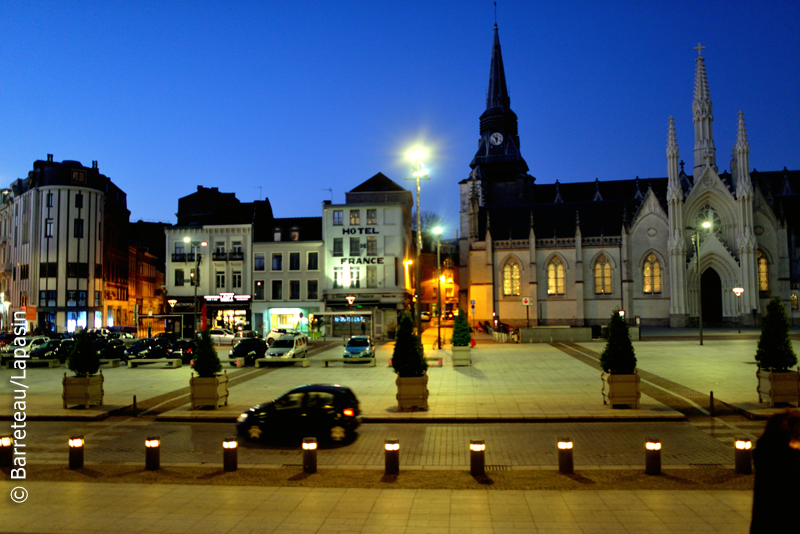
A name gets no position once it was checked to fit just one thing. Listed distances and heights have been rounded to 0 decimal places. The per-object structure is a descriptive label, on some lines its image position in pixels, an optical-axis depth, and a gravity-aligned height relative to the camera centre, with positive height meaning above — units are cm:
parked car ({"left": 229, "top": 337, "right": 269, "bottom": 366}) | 2877 -251
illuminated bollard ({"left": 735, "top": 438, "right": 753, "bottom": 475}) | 905 -256
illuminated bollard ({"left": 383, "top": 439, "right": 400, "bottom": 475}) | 930 -259
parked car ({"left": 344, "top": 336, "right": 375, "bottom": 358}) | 2871 -246
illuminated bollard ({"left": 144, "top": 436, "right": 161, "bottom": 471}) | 983 -266
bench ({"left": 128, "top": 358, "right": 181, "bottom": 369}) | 2750 -296
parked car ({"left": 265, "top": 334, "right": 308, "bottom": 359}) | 2894 -249
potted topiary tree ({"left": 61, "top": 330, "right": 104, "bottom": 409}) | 1600 -213
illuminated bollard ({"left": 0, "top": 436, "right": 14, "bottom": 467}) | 980 -255
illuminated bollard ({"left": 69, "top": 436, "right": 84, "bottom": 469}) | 988 -262
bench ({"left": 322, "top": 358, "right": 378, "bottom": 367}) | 2616 -280
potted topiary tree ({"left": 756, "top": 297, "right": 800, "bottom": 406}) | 1472 -167
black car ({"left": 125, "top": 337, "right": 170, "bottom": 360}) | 3078 -260
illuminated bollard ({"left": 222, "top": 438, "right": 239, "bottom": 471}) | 966 -261
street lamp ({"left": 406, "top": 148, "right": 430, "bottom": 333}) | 2241 +533
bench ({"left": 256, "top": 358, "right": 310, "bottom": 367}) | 2651 -285
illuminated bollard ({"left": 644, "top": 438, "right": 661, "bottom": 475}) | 913 -256
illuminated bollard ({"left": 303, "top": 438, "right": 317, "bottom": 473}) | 955 -261
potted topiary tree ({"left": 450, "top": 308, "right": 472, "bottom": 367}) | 2577 -203
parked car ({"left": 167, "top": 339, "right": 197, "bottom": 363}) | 3016 -261
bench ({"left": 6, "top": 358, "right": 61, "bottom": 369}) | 2819 -299
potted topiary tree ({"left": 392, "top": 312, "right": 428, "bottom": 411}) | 1523 -195
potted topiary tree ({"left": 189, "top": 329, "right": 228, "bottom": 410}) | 1559 -213
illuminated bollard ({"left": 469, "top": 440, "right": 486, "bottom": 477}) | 923 -257
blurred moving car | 1208 -248
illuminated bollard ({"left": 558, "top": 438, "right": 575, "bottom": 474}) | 933 -261
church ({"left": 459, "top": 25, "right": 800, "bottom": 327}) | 5853 +474
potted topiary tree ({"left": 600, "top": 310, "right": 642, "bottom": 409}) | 1486 -183
